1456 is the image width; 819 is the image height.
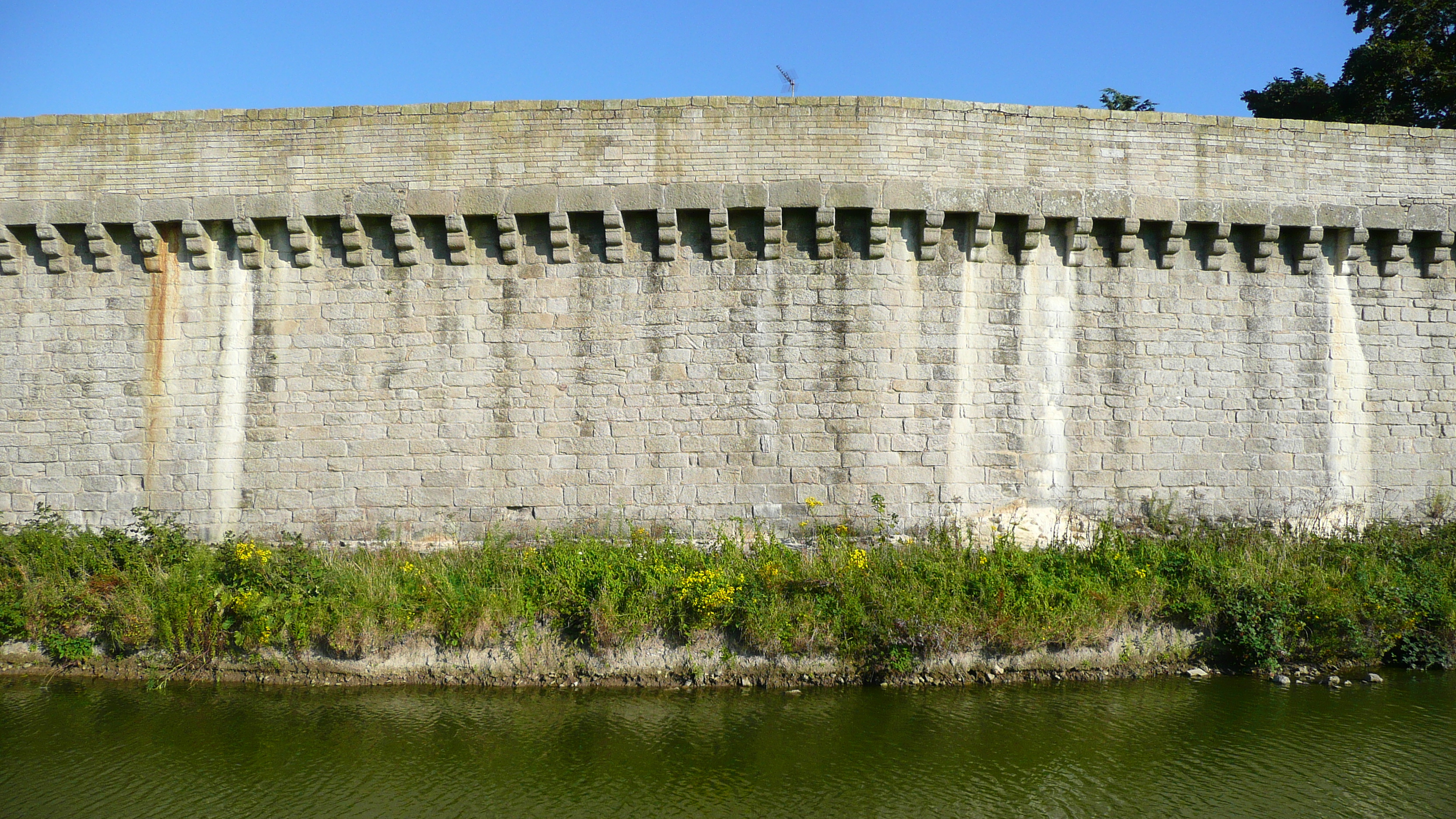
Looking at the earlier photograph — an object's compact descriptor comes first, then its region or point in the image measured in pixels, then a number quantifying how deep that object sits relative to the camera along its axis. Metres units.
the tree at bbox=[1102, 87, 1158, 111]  20.89
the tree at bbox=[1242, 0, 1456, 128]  15.18
